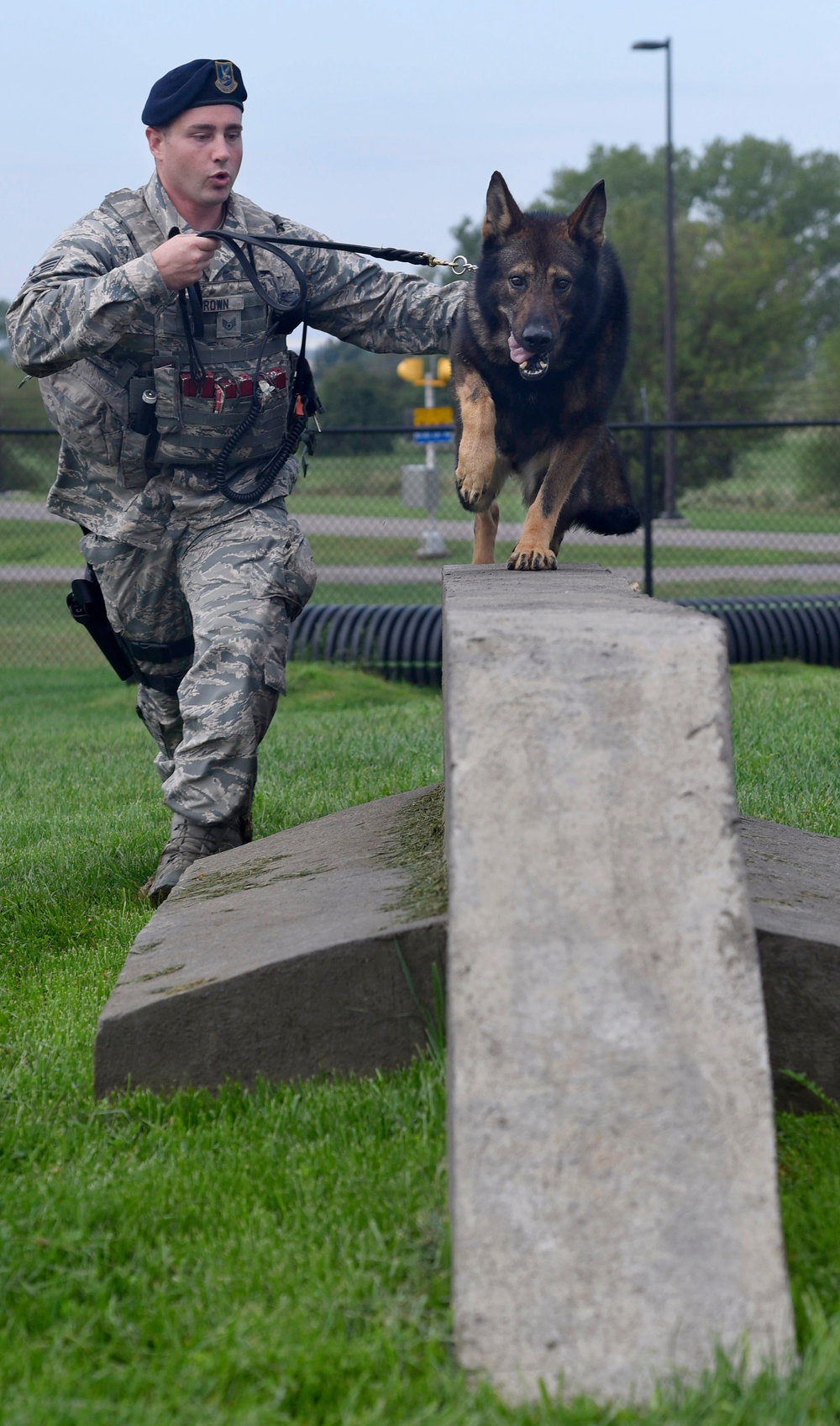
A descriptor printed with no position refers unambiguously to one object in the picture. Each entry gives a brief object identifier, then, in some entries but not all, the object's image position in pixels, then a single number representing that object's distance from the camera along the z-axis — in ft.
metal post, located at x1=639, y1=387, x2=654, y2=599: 36.63
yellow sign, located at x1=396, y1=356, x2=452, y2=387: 62.27
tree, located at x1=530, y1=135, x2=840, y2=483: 92.94
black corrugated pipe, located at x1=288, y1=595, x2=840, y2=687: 36.42
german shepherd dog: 13.99
